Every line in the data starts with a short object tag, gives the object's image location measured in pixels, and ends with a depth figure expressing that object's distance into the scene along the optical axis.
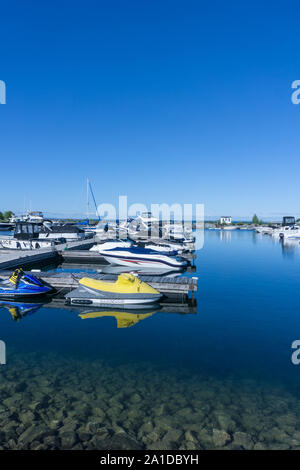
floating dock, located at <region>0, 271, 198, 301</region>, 17.50
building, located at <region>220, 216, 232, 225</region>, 126.47
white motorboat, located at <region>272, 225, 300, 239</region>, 67.38
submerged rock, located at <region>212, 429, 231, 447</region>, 6.35
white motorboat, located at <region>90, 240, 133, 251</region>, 26.45
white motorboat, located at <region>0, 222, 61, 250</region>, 31.80
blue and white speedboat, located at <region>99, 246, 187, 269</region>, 23.58
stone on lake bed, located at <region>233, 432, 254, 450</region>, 6.31
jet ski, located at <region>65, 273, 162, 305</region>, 15.13
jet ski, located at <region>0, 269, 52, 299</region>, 16.11
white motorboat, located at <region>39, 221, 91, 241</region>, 41.84
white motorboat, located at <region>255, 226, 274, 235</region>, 78.93
